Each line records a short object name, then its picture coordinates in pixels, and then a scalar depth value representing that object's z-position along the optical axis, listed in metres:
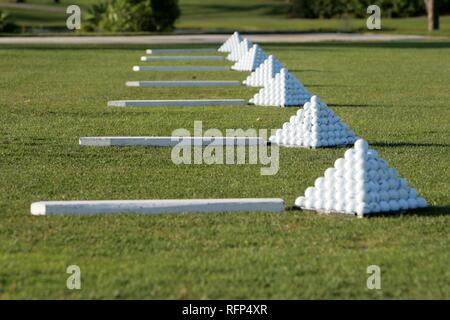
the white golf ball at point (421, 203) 10.75
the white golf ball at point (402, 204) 10.57
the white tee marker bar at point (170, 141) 15.75
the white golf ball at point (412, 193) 10.68
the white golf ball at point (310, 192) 10.80
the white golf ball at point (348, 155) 10.39
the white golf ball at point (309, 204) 10.82
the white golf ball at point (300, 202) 10.95
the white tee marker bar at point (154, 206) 10.66
